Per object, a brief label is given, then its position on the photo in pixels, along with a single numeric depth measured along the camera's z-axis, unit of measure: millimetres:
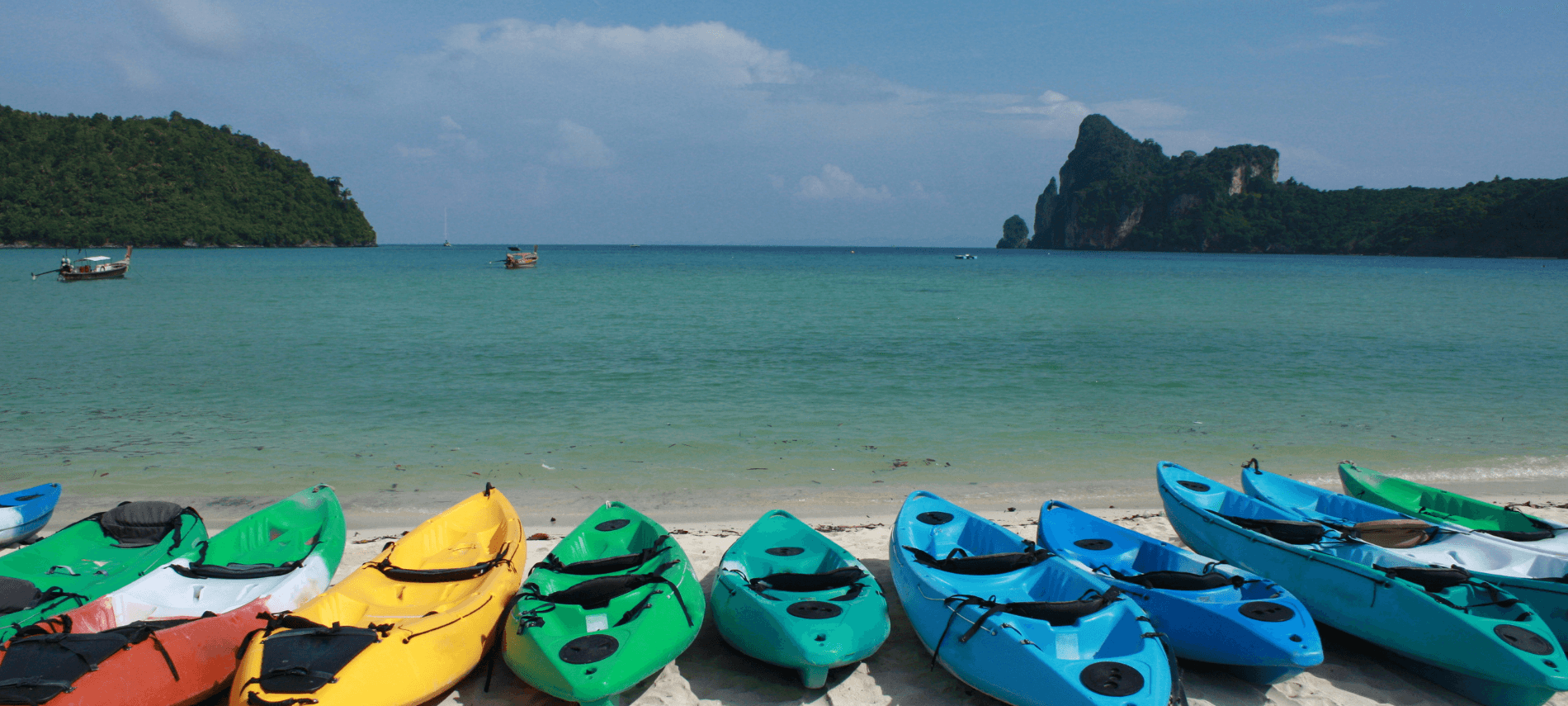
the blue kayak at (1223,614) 3988
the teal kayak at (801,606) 4074
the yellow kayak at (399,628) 3580
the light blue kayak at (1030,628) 3656
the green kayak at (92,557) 4562
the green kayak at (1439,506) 5414
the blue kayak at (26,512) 6227
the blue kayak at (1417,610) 3938
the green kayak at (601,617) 3832
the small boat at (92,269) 39406
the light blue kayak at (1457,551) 4438
